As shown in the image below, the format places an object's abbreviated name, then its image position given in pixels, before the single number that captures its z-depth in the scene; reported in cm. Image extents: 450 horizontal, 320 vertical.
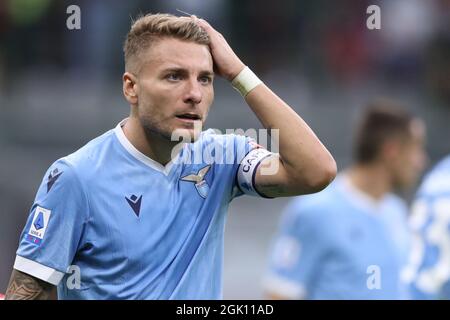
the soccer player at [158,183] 866
